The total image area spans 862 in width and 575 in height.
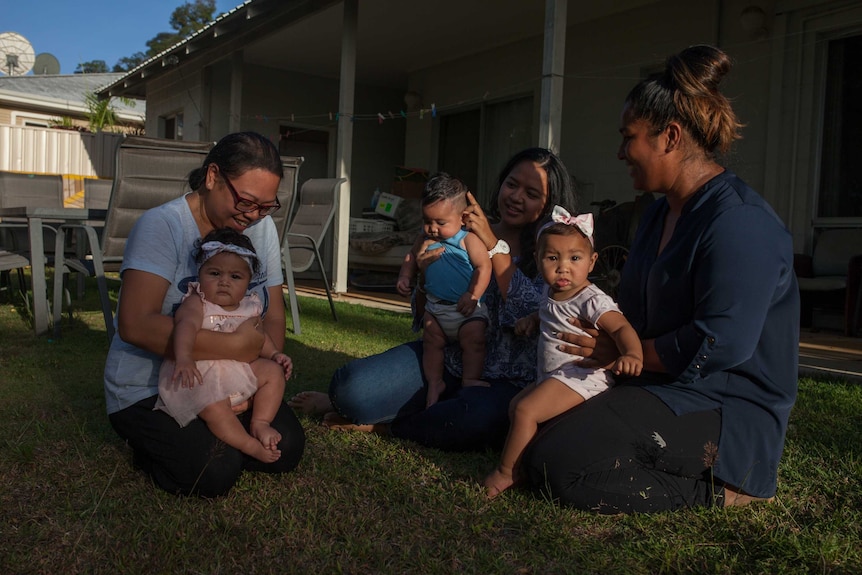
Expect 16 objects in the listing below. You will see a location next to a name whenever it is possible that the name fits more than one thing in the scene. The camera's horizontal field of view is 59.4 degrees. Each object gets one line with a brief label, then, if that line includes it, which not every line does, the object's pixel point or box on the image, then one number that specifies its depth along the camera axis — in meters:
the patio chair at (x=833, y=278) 5.78
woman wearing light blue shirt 2.24
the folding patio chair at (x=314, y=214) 6.27
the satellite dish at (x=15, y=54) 23.84
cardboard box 10.48
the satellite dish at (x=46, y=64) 25.70
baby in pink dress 2.23
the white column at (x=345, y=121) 8.27
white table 4.78
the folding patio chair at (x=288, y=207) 5.25
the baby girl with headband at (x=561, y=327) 2.29
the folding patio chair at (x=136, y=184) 4.66
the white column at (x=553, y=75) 5.75
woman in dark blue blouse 2.07
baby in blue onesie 2.89
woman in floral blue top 2.74
